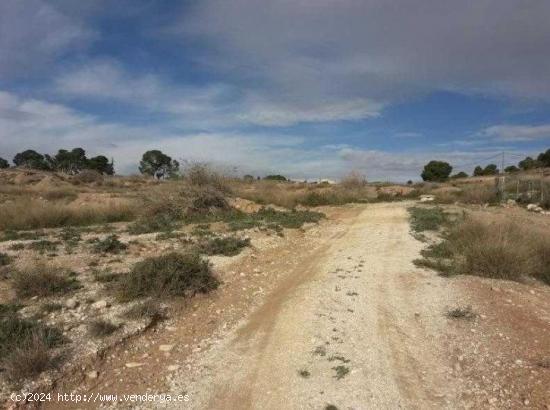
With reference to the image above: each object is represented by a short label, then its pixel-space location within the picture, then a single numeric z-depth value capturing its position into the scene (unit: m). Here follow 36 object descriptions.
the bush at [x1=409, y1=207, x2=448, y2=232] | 15.27
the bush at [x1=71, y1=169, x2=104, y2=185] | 44.13
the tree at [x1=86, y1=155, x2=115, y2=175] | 69.62
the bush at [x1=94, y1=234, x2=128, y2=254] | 10.06
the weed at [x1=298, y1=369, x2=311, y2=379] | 4.94
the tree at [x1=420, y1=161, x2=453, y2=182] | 65.75
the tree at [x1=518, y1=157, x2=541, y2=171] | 61.77
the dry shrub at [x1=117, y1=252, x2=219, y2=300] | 7.18
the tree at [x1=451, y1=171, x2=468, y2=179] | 65.91
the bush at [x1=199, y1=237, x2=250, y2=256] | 10.41
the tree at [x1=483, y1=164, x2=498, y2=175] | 68.35
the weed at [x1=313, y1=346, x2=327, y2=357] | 5.47
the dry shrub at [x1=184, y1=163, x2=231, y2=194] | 18.66
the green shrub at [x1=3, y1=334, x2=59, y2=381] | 4.73
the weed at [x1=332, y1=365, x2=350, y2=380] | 4.91
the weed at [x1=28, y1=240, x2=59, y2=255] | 10.10
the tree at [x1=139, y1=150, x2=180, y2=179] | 62.16
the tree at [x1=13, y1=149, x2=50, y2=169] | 68.31
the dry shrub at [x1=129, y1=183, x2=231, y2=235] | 16.72
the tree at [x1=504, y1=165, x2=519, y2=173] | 62.47
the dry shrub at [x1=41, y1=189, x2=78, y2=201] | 24.46
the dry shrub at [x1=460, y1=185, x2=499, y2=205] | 28.32
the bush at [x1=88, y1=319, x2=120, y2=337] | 5.78
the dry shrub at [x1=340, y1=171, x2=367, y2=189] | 35.78
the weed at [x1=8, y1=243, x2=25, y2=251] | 10.20
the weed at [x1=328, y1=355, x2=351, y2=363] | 5.29
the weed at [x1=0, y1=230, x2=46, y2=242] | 11.89
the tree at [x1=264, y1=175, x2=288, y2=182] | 60.21
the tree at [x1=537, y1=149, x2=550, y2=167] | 60.41
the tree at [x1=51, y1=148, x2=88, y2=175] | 67.38
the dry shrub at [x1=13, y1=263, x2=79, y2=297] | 7.10
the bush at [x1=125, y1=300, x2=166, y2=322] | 6.36
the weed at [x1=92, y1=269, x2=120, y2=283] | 7.86
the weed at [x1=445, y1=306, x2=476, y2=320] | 6.82
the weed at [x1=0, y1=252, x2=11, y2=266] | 8.83
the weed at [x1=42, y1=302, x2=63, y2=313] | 6.46
